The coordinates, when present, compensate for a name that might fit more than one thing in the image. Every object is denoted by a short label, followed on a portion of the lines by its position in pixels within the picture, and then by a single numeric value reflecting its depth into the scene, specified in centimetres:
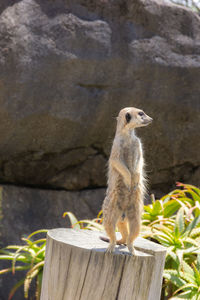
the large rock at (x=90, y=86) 798
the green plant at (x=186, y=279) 582
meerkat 409
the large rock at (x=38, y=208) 814
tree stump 413
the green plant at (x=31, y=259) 663
